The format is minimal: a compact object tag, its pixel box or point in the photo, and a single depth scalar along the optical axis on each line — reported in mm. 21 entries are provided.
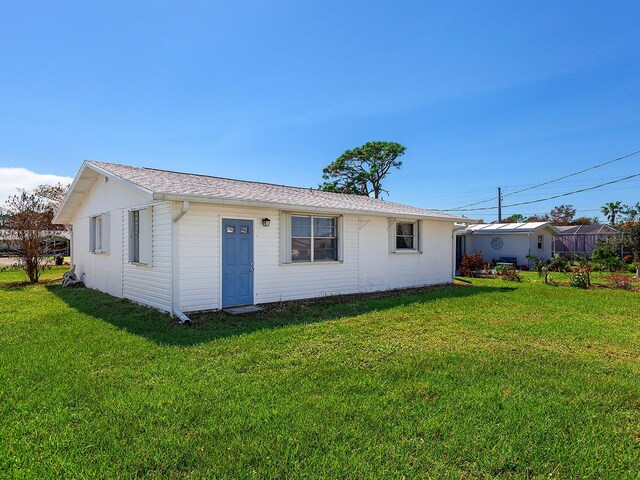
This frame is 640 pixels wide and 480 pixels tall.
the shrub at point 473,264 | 17912
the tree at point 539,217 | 47397
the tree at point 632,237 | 19453
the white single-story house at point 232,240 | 7746
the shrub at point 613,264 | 16641
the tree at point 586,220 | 44412
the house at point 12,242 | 14430
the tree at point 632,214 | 21609
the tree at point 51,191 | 24453
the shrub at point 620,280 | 12406
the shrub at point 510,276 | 14595
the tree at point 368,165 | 32219
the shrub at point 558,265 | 17688
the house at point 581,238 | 26172
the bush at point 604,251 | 20688
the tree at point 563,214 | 51712
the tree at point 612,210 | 32219
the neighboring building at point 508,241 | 20812
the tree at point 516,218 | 49866
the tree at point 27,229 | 14031
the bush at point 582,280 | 12400
